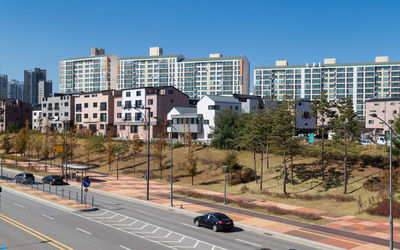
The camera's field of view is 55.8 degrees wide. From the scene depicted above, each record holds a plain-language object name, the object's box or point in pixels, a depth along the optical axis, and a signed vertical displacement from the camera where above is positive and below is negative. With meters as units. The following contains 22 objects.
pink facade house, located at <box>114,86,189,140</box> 101.50 +5.57
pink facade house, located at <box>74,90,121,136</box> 116.12 +4.80
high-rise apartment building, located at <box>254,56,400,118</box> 153.75 +20.81
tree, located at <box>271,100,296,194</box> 49.78 -0.31
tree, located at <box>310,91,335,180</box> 52.64 +2.66
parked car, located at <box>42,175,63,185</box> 56.19 -8.10
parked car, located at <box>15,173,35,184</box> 55.66 -7.89
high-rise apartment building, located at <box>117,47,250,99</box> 172.50 +25.66
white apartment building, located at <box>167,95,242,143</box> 88.69 +2.62
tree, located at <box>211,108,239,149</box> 75.81 -0.18
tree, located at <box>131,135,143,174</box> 73.94 -3.63
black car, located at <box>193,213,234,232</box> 29.75 -7.58
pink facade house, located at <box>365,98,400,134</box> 106.81 +5.71
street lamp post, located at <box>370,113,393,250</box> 22.79 -6.34
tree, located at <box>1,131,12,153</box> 97.69 -4.85
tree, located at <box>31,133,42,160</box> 93.44 -4.16
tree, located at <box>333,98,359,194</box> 48.28 +0.29
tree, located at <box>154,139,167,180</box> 67.88 -4.71
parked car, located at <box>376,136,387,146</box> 71.66 -2.20
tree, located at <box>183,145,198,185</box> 57.28 -6.39
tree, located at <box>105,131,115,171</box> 73.31 -5.61
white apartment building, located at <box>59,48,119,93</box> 197.12 +28.86
